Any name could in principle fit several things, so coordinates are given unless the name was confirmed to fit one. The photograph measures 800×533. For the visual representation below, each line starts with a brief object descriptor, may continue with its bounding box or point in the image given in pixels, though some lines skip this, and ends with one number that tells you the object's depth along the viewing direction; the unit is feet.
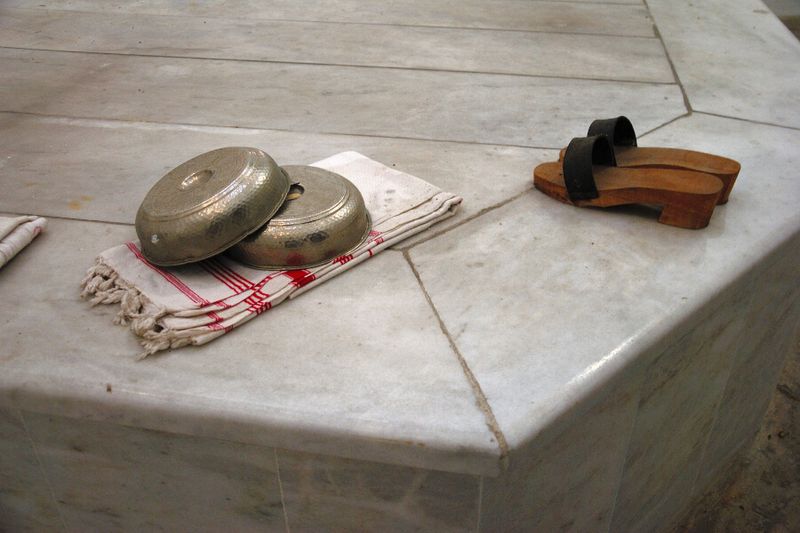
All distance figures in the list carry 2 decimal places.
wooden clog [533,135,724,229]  4.35
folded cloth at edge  4.15
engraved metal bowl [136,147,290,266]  3.82
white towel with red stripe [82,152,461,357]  3.56
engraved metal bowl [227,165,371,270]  3.94
